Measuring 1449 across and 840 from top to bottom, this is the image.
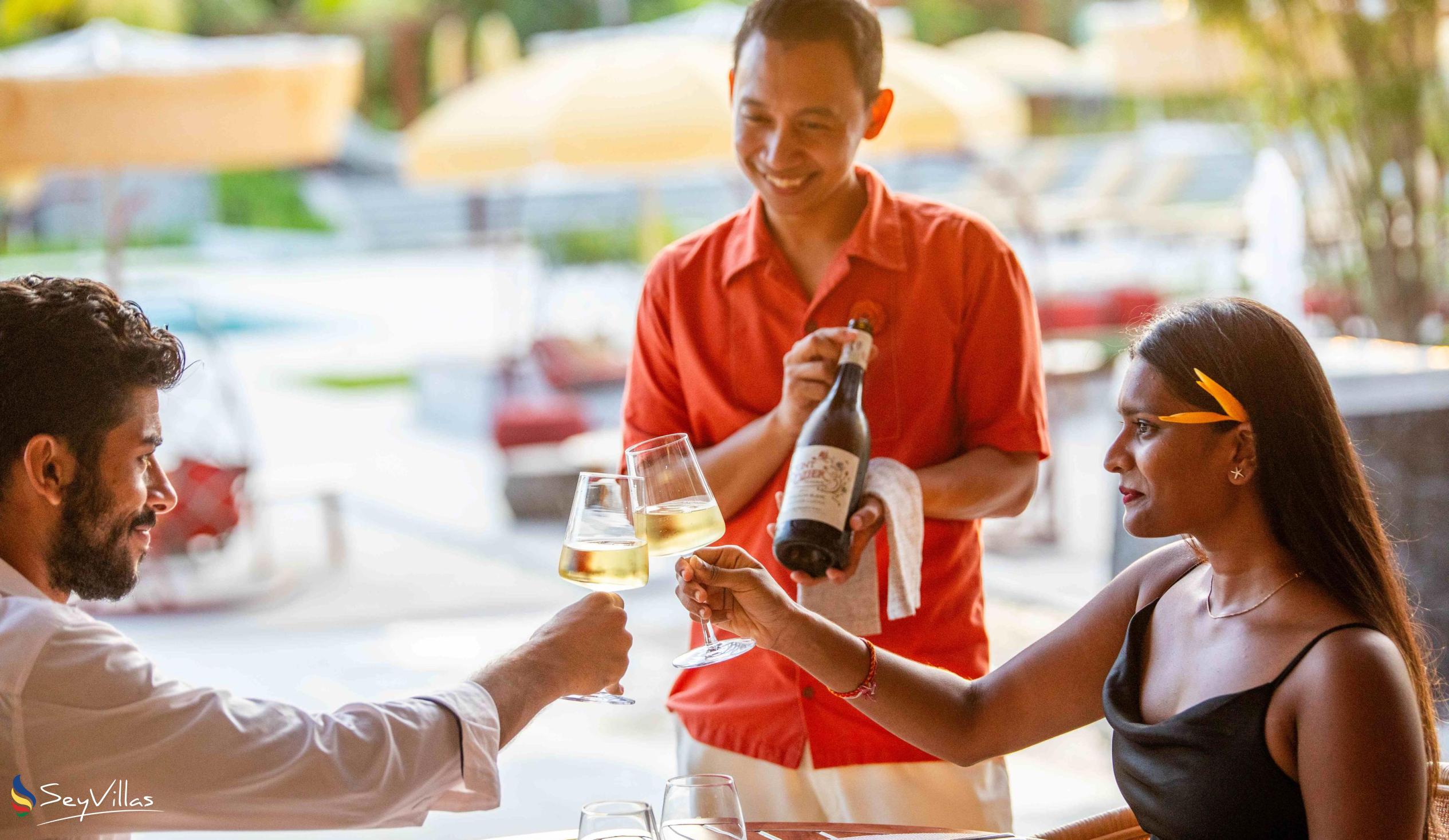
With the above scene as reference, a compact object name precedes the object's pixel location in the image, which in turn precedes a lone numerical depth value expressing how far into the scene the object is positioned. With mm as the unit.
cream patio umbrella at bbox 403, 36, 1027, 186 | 7121
